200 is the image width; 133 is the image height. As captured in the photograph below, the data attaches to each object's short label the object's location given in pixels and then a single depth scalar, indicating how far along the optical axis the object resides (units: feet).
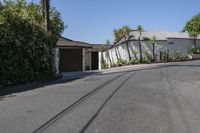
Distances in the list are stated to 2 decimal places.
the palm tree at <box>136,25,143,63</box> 61.38
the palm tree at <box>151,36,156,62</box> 61.51
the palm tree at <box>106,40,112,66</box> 70.13
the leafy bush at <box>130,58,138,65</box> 59.88
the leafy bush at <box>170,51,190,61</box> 62.93
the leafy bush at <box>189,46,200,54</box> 66.62
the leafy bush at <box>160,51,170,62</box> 61.90
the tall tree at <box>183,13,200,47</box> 74.80
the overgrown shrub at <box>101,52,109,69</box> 68.07
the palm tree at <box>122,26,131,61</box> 61.44
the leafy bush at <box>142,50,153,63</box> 60.87
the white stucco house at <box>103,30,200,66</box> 61.95
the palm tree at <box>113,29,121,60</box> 64.81
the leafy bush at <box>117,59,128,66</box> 61.31
